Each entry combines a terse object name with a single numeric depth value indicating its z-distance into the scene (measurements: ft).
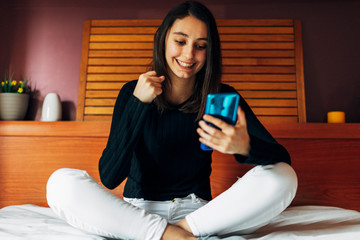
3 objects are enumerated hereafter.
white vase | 6.22
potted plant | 6.14
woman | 2.83
